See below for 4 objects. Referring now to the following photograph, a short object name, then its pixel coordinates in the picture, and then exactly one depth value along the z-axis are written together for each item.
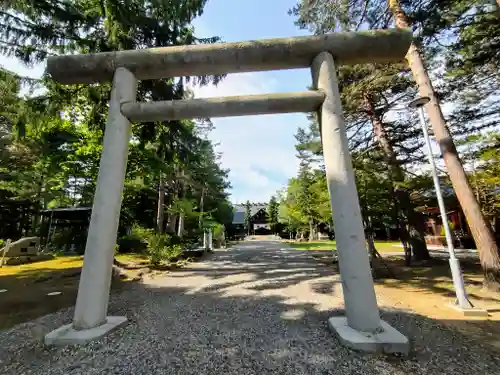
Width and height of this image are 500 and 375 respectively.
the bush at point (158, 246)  9.77
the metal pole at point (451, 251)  4.37
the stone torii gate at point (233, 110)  3.01
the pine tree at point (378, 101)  8.10
